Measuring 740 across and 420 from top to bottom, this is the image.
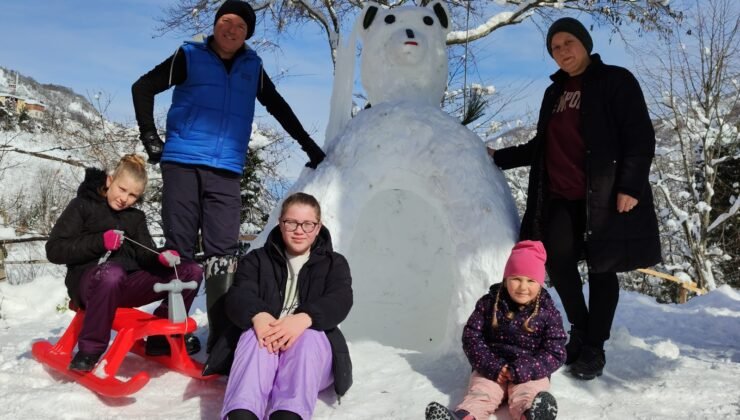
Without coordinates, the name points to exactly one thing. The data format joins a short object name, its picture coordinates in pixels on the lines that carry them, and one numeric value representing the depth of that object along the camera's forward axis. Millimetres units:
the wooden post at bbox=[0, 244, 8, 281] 5267
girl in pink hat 2033
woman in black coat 2303
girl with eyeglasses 1854
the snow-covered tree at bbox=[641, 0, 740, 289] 10438
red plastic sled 2164
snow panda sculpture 2674
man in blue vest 2525
